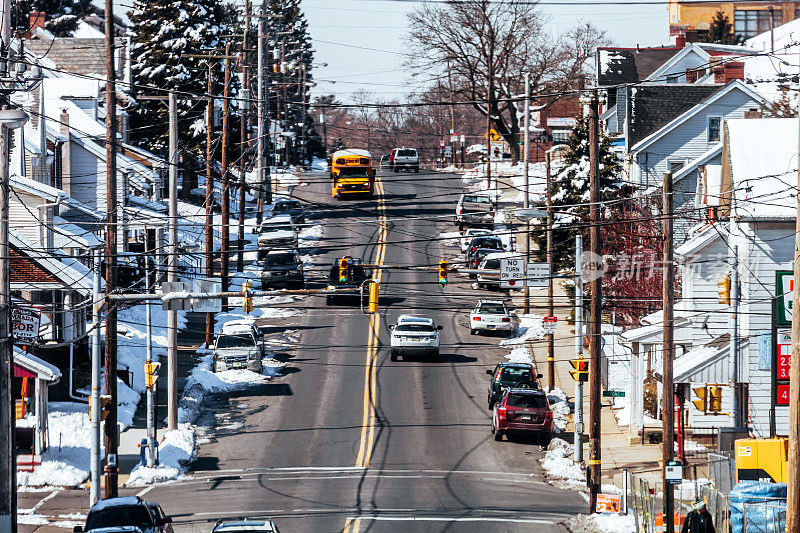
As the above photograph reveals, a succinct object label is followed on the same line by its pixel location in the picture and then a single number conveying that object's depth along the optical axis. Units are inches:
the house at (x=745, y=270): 1393.9
